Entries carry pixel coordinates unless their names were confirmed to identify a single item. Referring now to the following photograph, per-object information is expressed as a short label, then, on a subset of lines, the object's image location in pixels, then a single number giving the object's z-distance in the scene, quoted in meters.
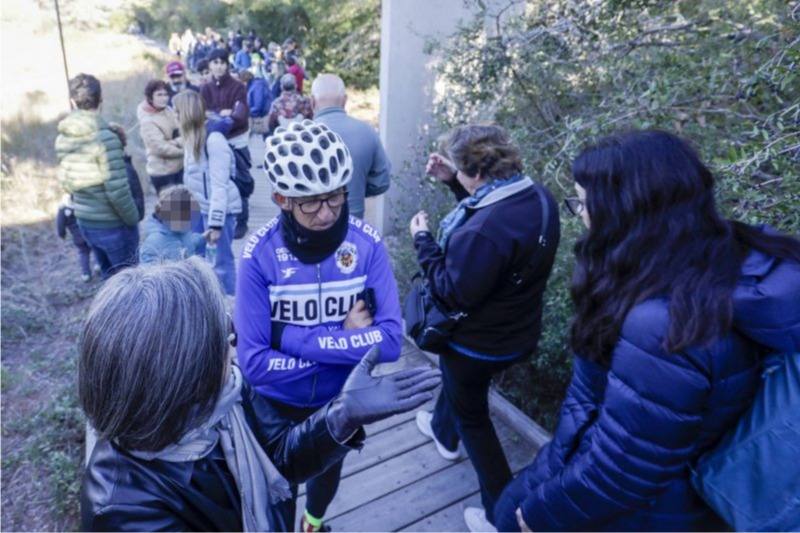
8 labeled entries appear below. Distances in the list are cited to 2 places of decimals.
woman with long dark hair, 1.34
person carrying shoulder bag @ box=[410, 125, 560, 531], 2.28
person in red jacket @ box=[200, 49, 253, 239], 6.81
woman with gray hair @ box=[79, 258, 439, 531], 1.22
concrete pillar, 6.35
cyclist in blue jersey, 2.01
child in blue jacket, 3.45
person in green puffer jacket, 4.34
